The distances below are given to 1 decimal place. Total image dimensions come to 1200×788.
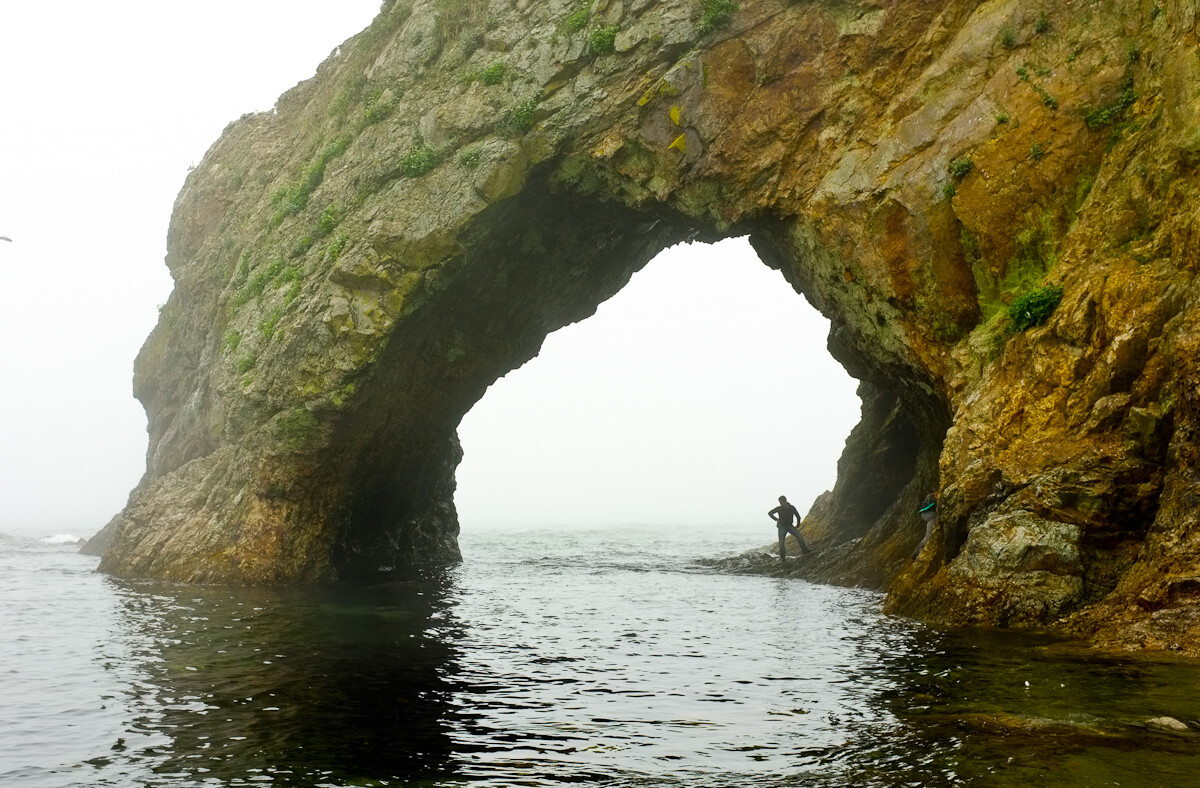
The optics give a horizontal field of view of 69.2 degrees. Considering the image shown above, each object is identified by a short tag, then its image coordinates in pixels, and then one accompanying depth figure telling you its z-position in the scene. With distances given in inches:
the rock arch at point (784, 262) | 566.3
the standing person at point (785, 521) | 1270.9
